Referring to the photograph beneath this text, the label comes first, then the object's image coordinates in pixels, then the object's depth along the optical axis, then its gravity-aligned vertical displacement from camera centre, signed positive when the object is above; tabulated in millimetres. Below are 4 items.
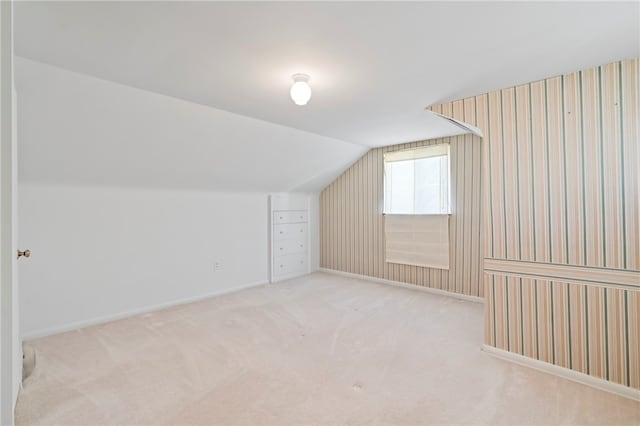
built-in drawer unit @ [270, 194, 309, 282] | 5059 -311
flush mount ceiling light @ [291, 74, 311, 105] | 2275 +890
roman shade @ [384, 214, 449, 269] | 4355 -350
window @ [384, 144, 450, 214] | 4320 +482
